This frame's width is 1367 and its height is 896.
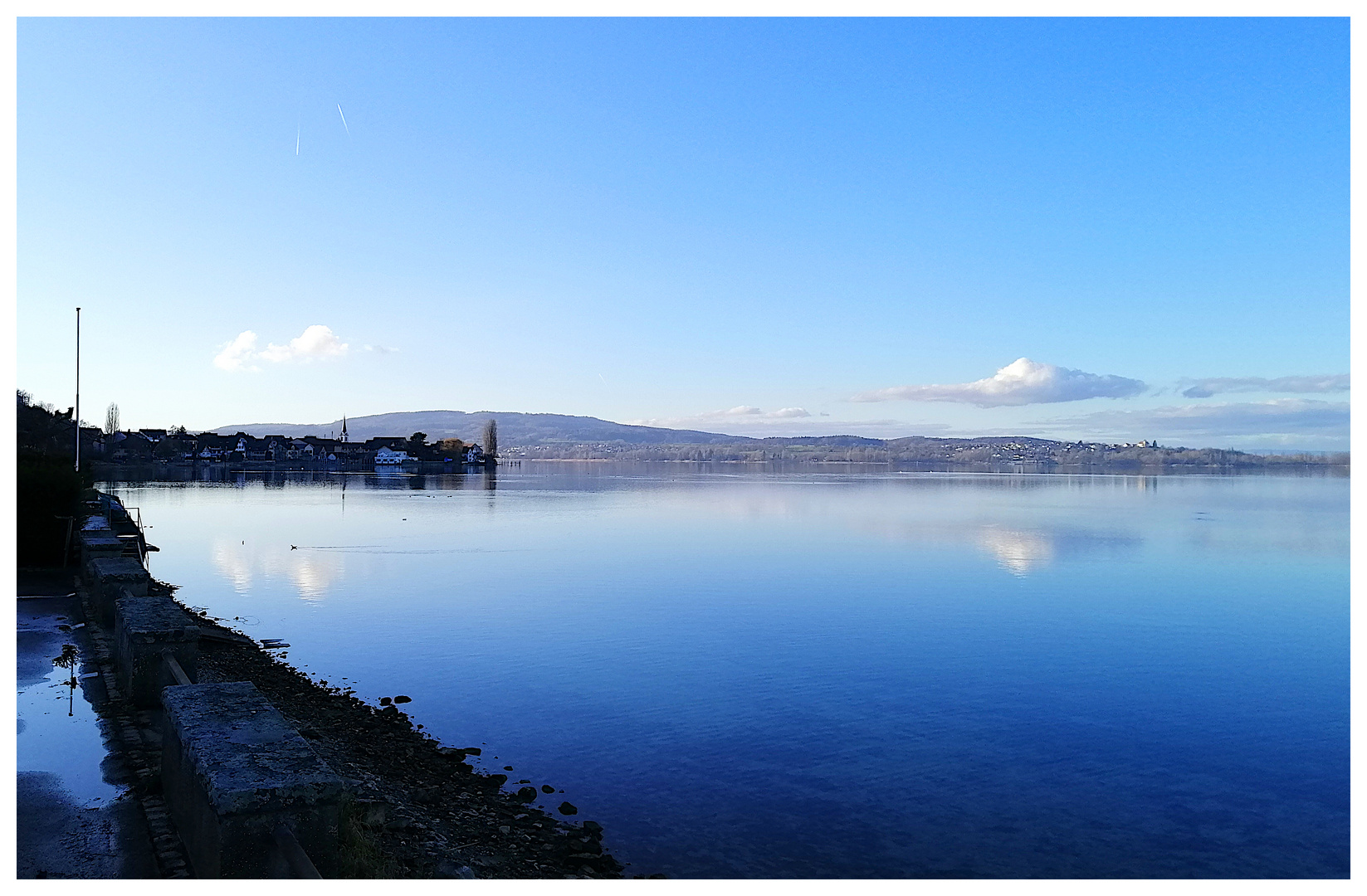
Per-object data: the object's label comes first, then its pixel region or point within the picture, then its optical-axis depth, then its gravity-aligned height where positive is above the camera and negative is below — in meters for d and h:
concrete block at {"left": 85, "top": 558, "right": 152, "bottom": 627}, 12.48 -1.65
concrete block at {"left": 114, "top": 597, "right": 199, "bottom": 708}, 9.05 -1.82
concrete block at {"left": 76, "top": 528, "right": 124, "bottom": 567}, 16.03 -1.52
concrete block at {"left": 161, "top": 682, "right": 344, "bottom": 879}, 4.88 -1.77
